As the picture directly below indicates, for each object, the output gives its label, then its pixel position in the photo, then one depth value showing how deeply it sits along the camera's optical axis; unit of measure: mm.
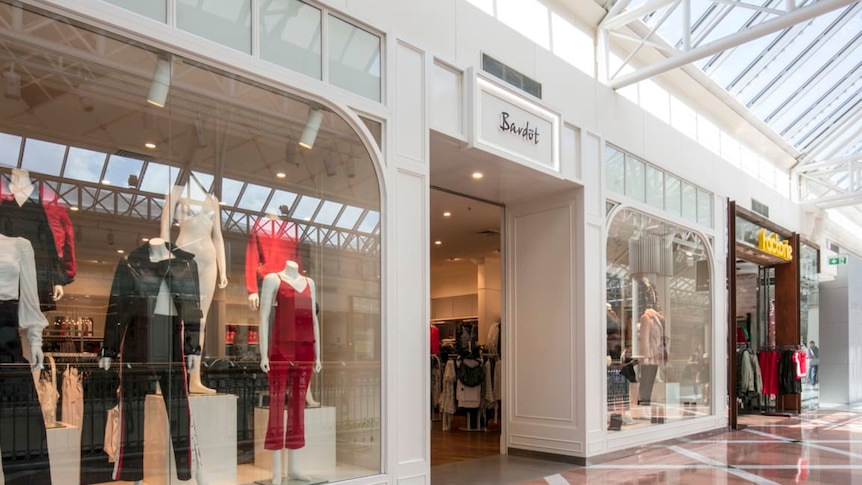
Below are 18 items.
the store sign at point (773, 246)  12695
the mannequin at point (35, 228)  3529
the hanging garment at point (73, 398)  3680
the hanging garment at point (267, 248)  4582
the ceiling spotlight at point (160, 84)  4113
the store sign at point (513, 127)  6301
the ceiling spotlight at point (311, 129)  4942
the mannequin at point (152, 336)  3877
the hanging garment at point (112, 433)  3820
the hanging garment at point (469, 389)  10242
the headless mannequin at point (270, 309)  4594
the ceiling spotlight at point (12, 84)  3514
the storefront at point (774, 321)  13273
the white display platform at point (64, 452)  3621
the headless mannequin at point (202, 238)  4172
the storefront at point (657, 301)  8352
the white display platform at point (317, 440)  4740
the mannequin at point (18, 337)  3465
